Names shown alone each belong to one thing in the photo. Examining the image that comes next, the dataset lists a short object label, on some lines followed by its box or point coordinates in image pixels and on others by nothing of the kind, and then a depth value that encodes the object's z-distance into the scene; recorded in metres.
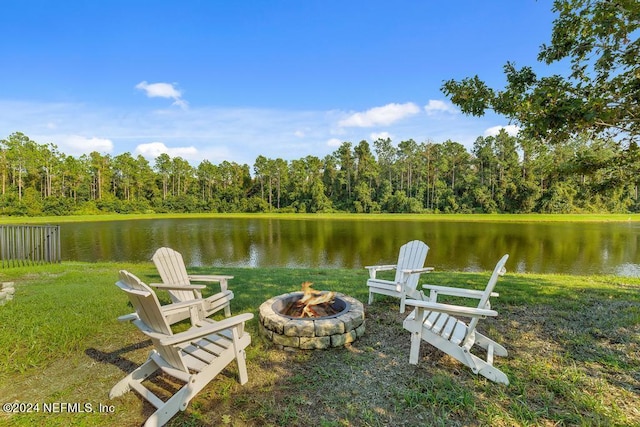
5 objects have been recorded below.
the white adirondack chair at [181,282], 3.50
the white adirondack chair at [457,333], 2.48
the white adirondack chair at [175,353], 2.03
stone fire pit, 3.04
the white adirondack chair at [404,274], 4.08
